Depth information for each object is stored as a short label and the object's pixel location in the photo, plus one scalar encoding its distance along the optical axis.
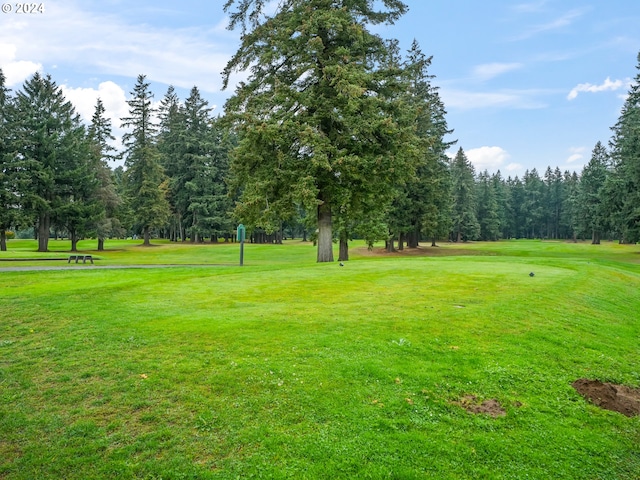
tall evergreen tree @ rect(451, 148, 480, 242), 71.94
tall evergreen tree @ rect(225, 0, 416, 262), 19.03
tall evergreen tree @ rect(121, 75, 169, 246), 49.06
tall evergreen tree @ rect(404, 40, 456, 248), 40.69
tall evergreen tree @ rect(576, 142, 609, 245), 52.41
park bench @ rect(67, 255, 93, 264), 24.92
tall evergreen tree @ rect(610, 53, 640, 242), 35.25
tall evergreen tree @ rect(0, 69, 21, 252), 37.00
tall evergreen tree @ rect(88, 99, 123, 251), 42.59
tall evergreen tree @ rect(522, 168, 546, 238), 95.69
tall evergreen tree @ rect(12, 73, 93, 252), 38.72
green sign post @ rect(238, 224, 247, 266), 20.96
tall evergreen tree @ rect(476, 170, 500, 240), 83.94
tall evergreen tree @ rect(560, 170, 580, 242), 76.11
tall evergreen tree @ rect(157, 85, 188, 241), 57.97
